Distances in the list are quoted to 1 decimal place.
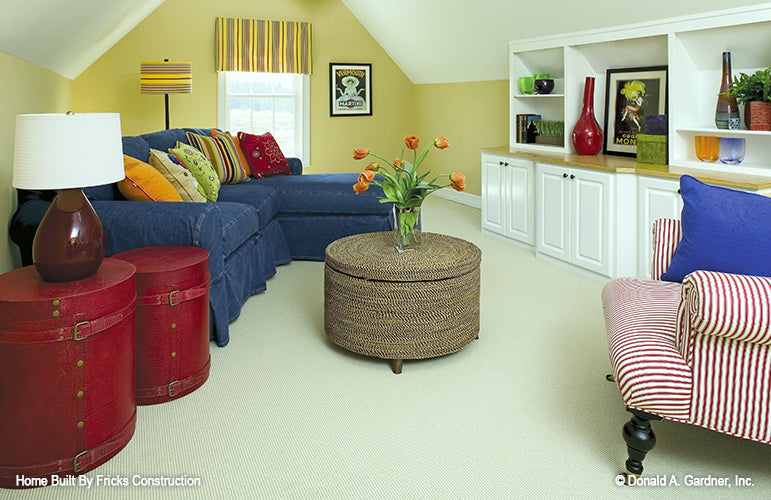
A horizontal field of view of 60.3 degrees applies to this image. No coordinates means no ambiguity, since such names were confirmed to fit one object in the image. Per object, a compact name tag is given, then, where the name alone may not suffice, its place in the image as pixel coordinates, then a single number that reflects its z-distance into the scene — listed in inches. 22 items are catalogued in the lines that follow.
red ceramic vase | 187.5
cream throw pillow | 138.1
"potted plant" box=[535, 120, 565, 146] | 205.6
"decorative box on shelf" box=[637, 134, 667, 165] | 160.7
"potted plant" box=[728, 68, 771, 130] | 135.6
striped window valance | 277.1
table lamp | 79.4
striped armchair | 65.4
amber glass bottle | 143.9
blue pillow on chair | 77.9
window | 286.0
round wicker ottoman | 106.7
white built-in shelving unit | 142.2
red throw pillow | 203.8
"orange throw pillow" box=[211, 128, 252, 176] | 200.4
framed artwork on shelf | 174.6
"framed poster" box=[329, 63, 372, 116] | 304.8
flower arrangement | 112.7
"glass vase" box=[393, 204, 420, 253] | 116.0
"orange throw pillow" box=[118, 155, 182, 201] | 124.3
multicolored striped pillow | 183.0
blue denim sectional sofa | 113.0
